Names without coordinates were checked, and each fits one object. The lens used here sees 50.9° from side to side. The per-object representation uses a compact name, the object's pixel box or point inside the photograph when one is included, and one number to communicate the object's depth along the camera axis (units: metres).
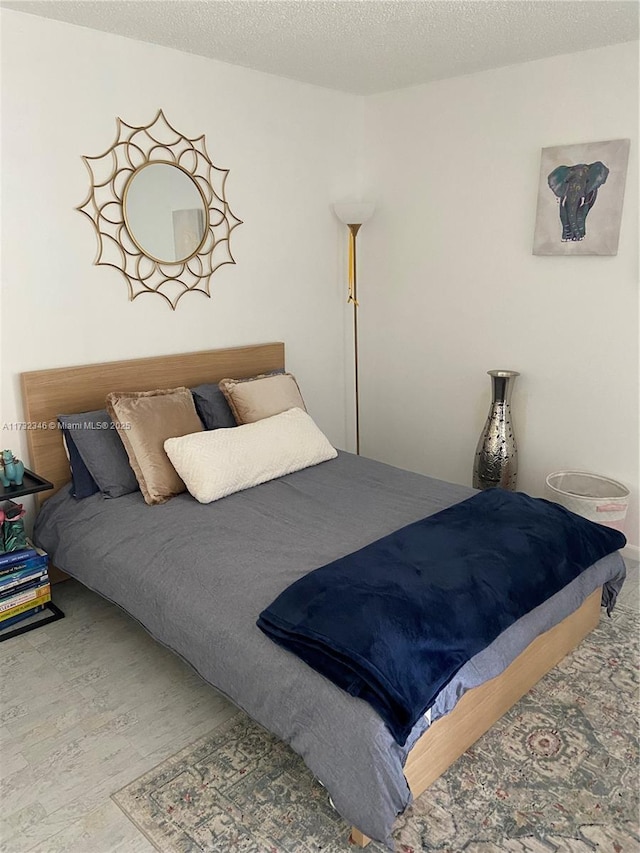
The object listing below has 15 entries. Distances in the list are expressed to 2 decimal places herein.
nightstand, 2.77
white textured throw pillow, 2.91
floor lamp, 3.97
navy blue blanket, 1.80
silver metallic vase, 3.64
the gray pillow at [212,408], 3.34
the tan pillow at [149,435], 2.92
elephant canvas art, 3.19
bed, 1.78
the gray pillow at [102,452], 2.97
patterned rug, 1.84
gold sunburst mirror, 3.12
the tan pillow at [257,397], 3.39
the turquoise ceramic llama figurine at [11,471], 2.76
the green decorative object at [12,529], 2.79
